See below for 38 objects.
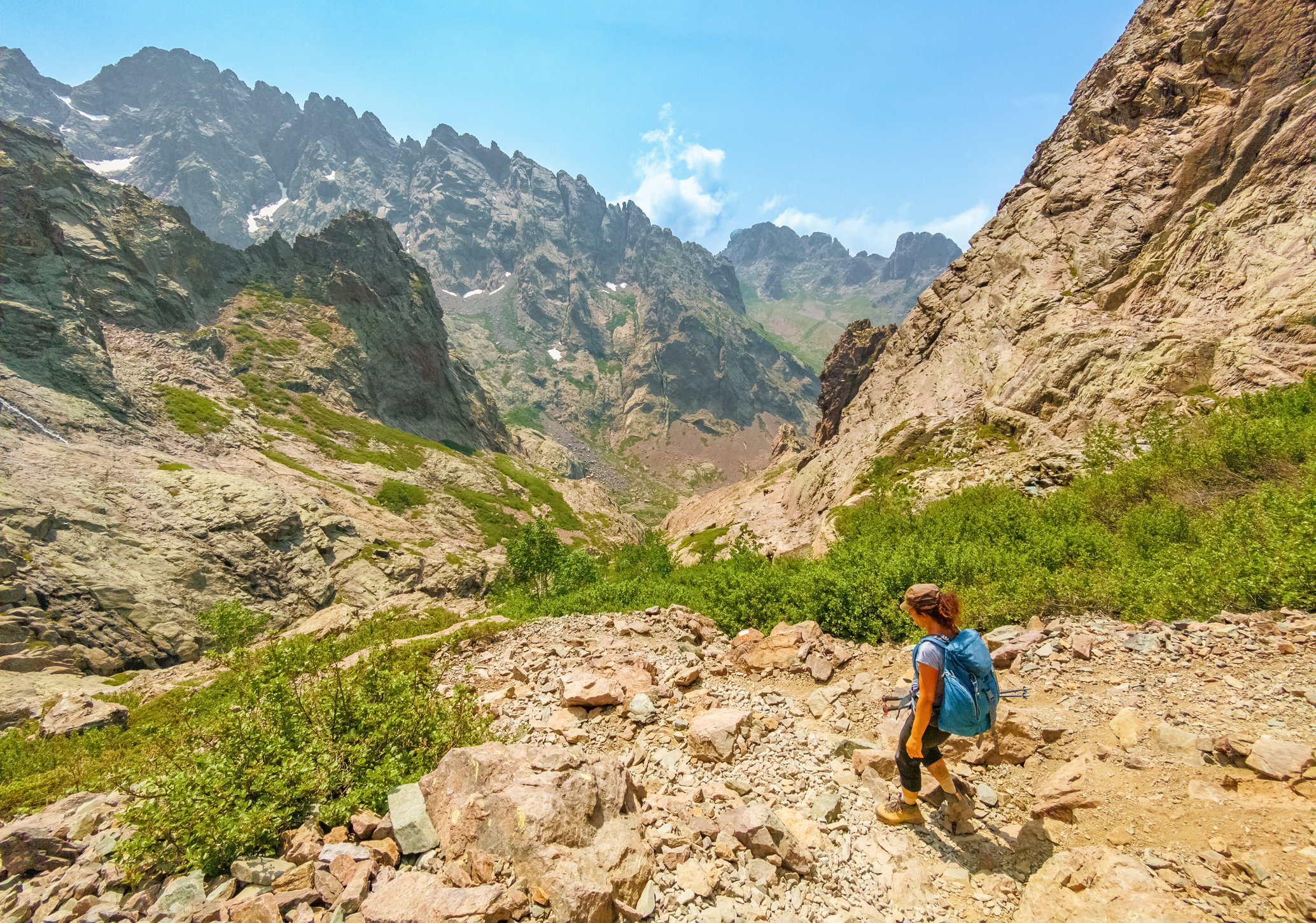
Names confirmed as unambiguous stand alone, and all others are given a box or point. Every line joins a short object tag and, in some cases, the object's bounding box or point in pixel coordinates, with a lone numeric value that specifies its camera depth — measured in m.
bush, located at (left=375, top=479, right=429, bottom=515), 70.25
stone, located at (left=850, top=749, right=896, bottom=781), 7.11
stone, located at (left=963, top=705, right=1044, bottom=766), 7.16
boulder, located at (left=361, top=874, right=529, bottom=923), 4.39
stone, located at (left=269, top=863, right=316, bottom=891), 4.90
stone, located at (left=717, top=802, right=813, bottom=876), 5.54
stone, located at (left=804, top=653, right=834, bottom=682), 10.53
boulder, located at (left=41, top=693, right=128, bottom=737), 14.43
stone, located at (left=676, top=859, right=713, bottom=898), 5.09
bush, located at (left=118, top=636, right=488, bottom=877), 5.23
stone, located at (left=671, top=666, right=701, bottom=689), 10.13
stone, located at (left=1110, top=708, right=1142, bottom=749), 6.79
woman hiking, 6.29
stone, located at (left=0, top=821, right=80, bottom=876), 5.64
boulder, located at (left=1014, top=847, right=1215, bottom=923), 4.29
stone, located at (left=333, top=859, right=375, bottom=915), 4.59
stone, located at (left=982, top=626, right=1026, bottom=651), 10.09
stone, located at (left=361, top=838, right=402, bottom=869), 5.20
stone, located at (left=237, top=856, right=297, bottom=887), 4.96
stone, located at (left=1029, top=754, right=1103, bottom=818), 5.90
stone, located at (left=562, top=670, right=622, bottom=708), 9.01
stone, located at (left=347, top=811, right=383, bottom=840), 5.55
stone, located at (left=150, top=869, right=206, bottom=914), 4.79
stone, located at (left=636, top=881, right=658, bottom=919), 4.82
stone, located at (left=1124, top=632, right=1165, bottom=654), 8.68
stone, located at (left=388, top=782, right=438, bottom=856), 5.36
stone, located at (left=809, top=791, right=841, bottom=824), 6.36
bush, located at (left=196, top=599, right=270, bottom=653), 22.06
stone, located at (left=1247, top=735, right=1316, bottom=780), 5.32
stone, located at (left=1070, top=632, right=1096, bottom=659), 9.00
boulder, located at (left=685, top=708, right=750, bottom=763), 7.53
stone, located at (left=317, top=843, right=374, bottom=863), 5.09
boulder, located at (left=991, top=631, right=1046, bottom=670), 9.54
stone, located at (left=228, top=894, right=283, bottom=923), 4.42
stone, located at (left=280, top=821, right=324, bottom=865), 5.24
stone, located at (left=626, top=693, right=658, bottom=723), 8.71
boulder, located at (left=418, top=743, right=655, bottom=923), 4.89
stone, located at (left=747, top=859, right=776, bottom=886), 5.25
